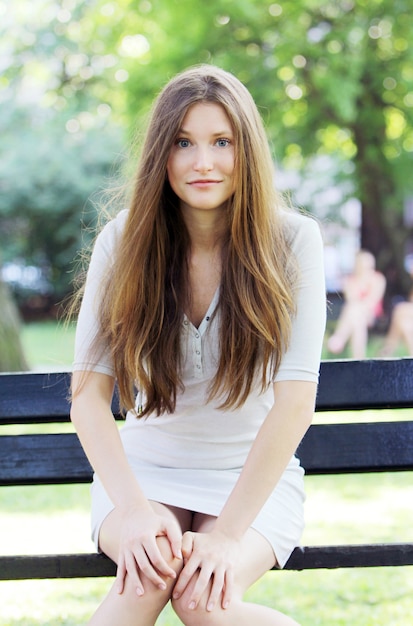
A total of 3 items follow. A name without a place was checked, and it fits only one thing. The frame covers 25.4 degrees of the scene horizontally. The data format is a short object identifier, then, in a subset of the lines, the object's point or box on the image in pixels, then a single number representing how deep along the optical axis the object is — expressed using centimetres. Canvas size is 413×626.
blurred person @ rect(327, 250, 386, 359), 1248
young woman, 237
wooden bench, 283
